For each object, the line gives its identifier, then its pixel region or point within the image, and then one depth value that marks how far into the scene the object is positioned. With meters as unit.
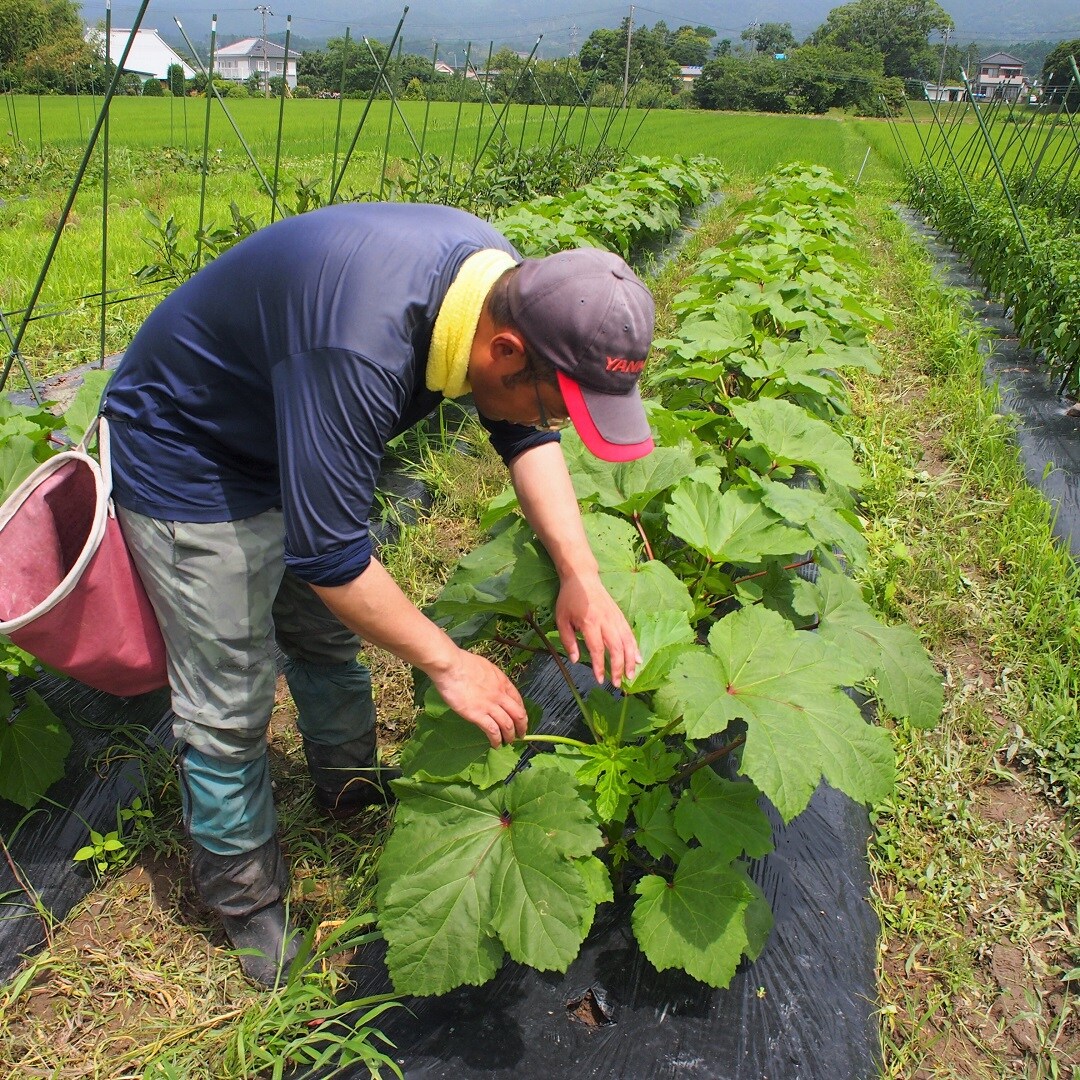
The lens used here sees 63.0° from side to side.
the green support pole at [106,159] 3.17
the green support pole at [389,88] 5.61
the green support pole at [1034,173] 10.74
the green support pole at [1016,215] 6.22
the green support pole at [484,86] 8.25
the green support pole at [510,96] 7.12
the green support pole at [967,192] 9.22
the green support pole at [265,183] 4.56
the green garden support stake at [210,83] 3.95
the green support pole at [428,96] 6.79
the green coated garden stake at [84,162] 2.52
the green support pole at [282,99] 4.27
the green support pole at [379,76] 4.54
